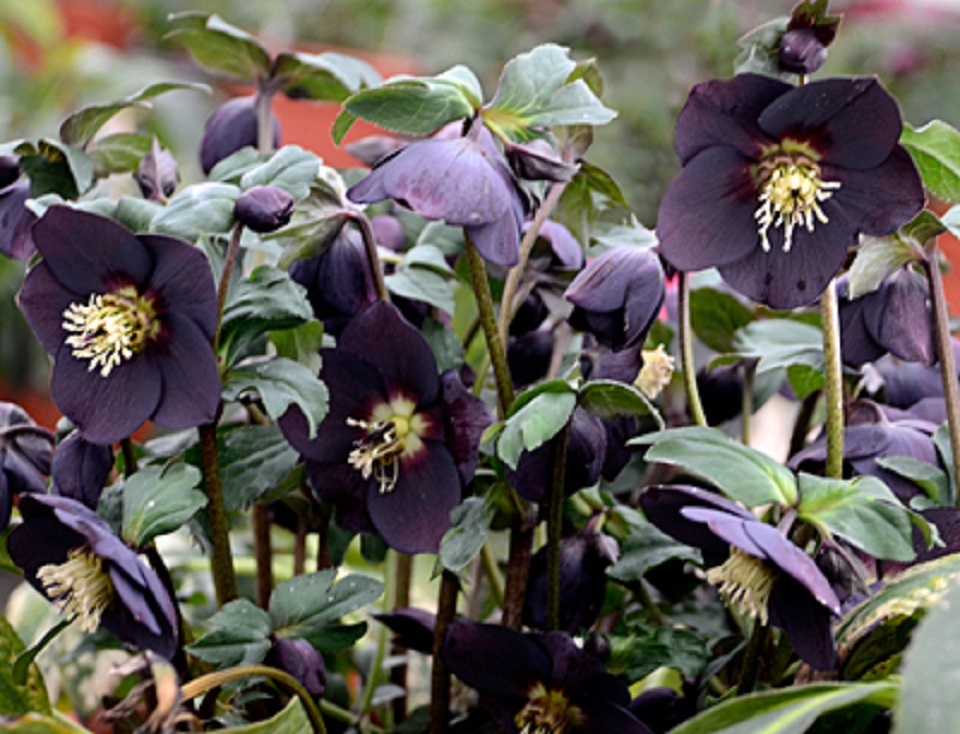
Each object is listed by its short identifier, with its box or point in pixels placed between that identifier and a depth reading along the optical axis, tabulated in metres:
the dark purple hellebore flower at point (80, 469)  1.01
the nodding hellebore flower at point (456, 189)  0.97
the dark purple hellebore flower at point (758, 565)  0.94
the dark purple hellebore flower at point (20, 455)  1.02
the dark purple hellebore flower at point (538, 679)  1.01
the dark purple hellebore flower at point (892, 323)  1.04
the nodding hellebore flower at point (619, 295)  1.00
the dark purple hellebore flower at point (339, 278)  1.03
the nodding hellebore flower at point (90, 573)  0.96
